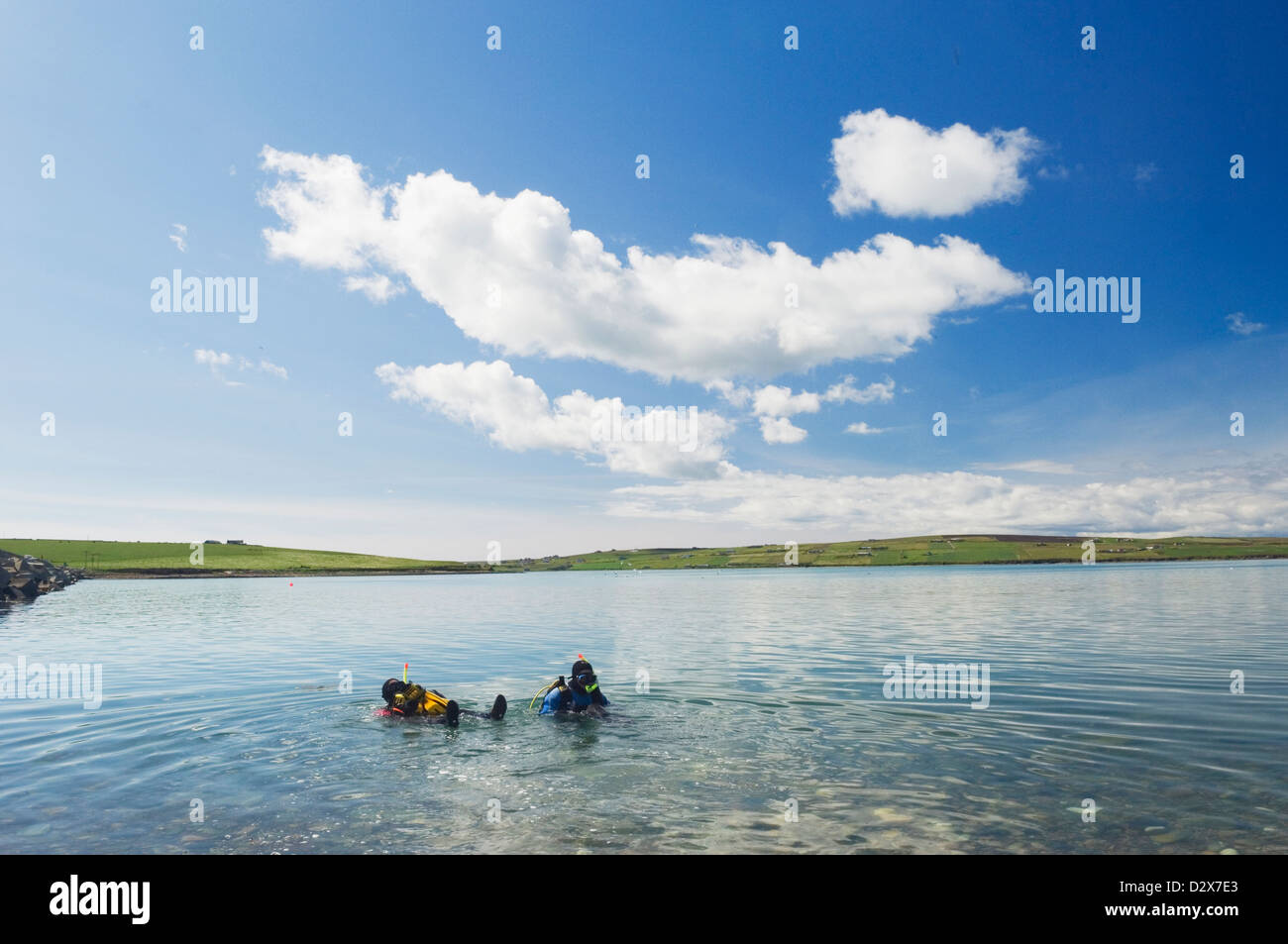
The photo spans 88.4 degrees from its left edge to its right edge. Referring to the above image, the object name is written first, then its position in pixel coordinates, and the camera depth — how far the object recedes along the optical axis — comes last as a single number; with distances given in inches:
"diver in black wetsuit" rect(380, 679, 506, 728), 805.9
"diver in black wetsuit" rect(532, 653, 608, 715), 812.6
